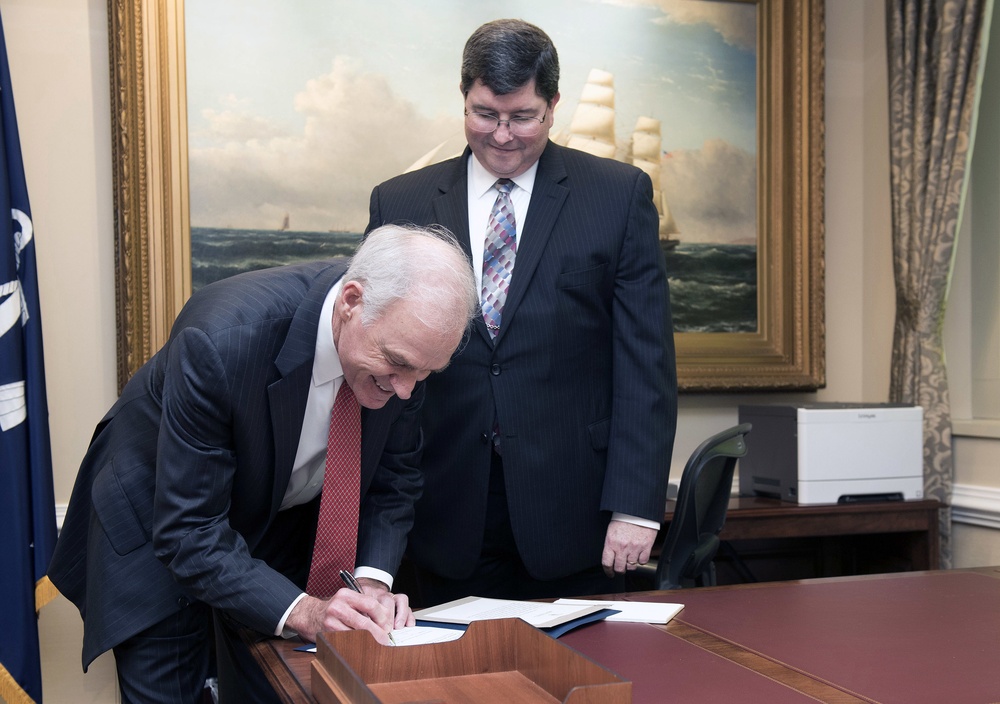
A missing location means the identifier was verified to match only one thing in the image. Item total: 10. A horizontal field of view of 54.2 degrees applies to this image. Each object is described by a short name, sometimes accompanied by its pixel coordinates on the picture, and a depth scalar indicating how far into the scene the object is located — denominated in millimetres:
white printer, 3379
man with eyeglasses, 2119
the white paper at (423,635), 1433
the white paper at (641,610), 1606
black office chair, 2666
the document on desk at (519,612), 1554
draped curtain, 3416
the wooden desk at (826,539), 3334
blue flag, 2799
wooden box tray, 1156
